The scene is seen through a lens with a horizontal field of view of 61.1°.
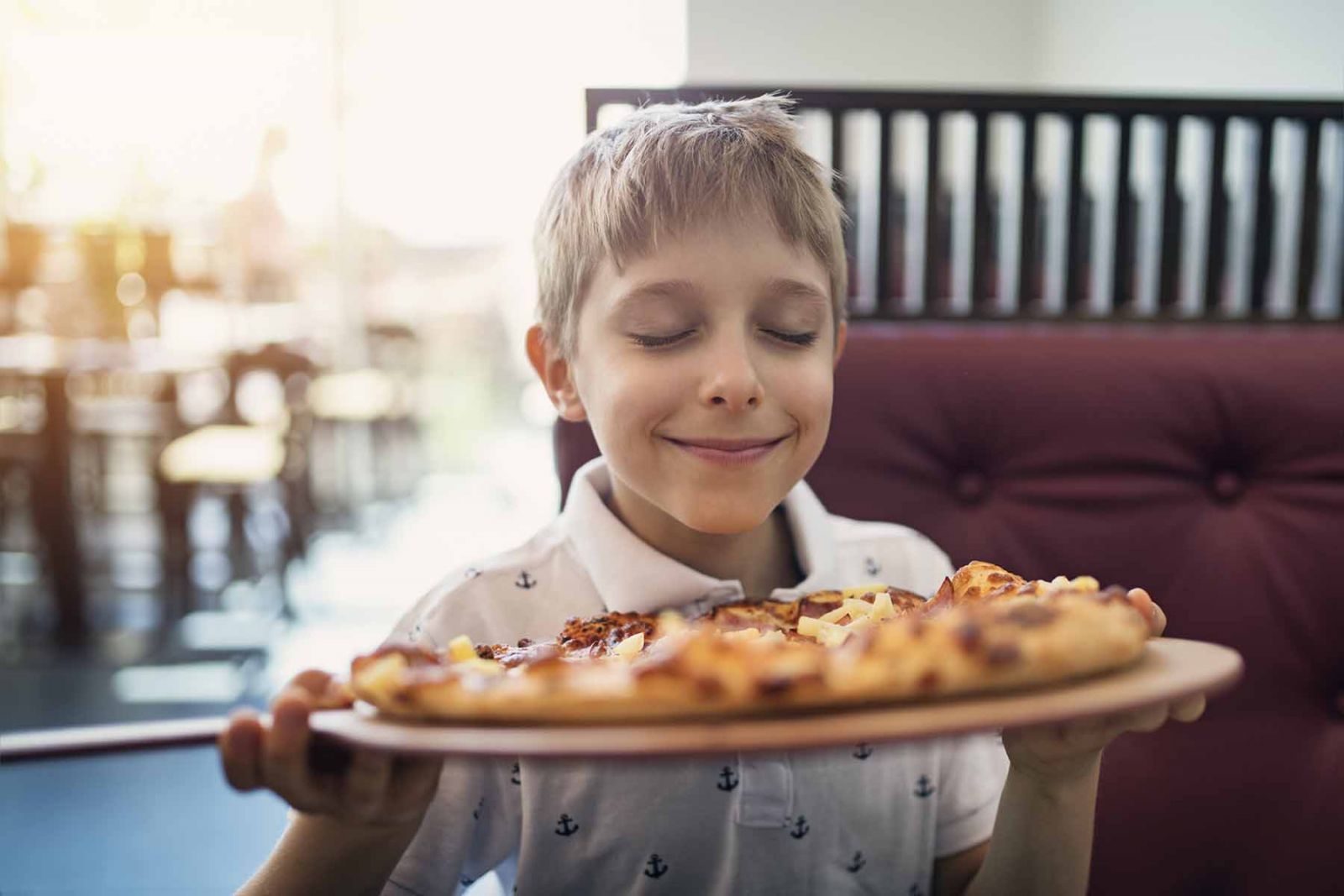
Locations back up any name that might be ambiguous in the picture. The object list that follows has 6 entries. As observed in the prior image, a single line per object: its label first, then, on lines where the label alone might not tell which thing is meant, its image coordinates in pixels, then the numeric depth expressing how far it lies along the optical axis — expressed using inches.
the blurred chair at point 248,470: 148.8
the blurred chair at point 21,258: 174.2
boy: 29.3
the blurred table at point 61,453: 139.6
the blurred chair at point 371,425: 213.0
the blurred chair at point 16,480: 149.0
